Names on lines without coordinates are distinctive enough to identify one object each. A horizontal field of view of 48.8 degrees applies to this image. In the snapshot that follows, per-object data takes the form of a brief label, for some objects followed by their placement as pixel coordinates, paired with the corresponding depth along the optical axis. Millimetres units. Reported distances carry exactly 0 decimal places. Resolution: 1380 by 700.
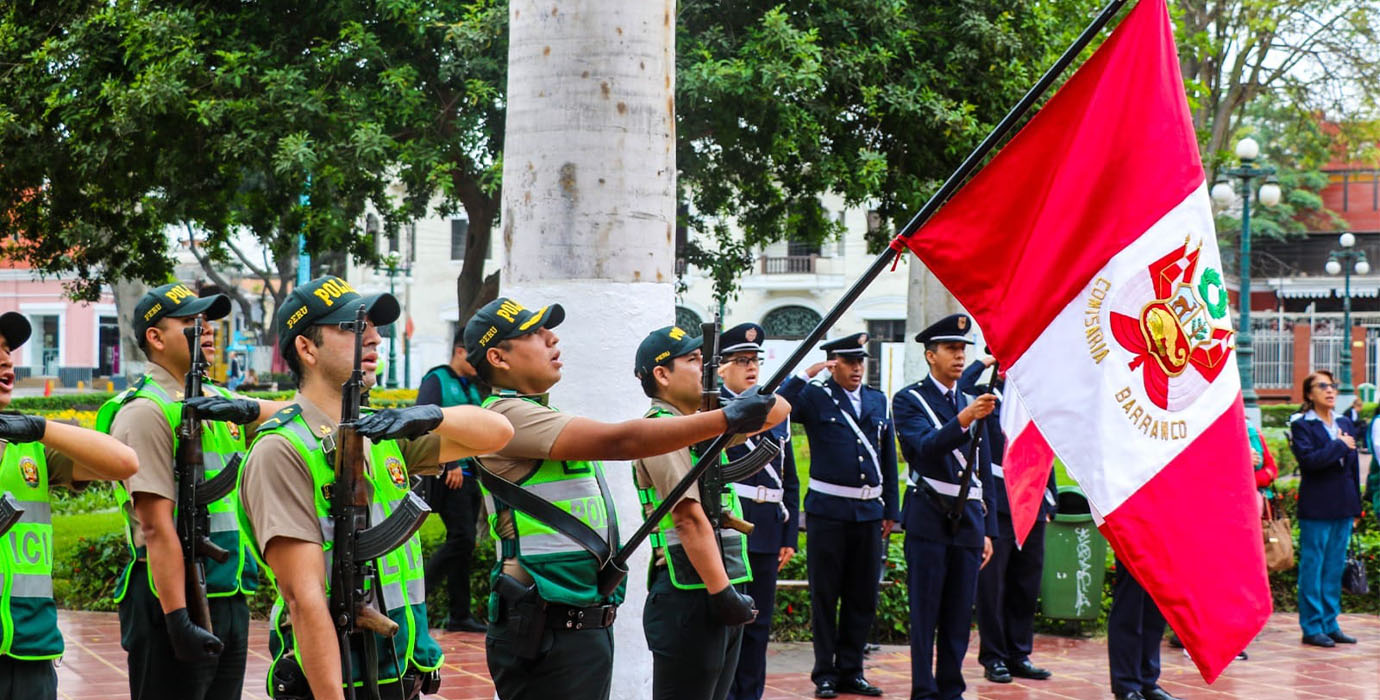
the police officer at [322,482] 3533
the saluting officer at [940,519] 8031
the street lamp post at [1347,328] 32938
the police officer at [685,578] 5324
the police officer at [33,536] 4258
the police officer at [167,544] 4910
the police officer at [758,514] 7777
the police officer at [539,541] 4570
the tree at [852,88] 11250
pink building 60844
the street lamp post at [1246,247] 21297
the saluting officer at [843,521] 8562
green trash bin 10633
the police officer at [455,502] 9477
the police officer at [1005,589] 9172
